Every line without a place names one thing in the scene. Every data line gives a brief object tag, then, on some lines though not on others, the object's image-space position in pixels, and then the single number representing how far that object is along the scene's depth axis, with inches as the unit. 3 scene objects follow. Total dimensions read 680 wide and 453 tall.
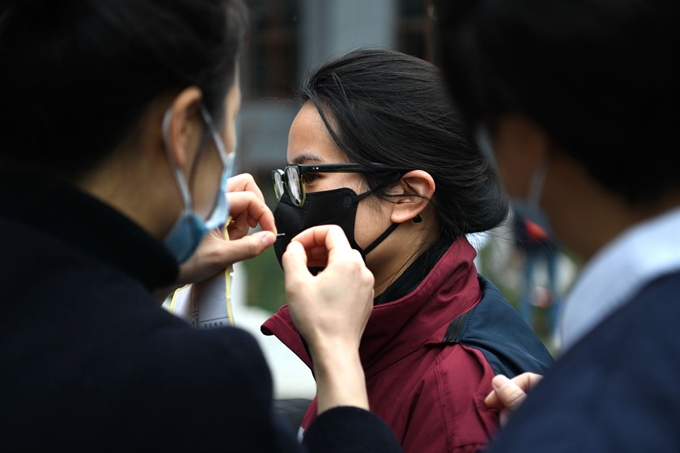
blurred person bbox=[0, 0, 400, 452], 71.1
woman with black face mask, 85.9
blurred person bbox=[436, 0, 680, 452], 56.3
